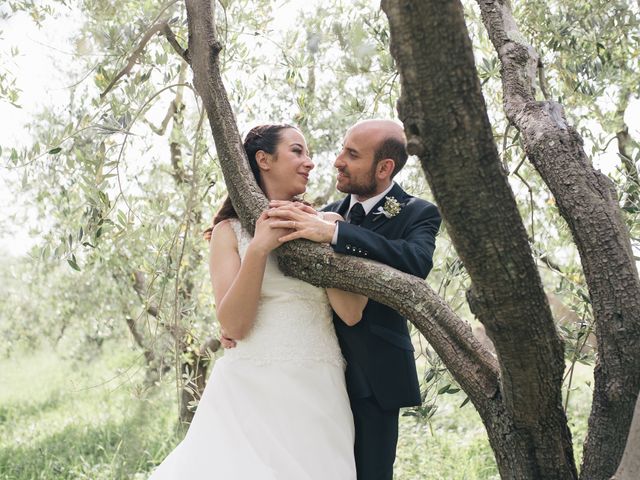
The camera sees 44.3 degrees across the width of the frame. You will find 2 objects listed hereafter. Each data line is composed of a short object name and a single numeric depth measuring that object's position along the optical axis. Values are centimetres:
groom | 263
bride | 262
